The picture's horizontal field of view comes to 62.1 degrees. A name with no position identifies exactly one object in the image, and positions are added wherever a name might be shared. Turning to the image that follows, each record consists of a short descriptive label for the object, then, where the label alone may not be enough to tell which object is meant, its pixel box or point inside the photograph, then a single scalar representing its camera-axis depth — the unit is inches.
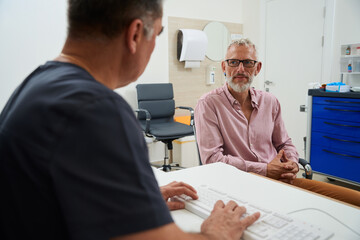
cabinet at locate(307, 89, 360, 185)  112.5
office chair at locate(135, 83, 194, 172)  130.6
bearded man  67.6
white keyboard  30.9
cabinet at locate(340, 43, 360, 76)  134.6
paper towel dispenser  155.3
